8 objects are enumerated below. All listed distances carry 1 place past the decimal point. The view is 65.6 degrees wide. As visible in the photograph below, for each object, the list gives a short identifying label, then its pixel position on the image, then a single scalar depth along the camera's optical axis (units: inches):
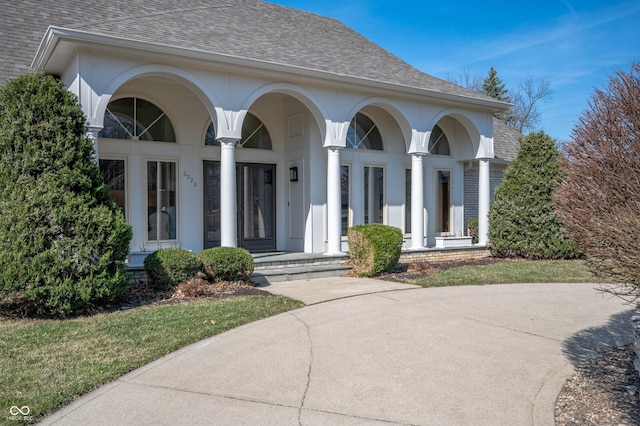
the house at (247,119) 372.2
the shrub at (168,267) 320.8
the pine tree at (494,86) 1758.1
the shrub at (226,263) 339.0
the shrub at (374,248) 398.3
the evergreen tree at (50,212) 249.1
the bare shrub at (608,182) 139.9
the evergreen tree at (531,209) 494.0
